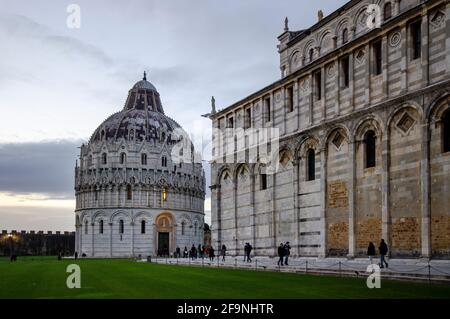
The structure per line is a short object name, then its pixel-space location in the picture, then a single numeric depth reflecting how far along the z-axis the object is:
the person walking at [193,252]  54.96
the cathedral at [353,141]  27.47
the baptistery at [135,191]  98.50
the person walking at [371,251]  29.01
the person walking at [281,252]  33.19
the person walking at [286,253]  33.44
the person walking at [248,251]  39.81
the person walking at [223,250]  43.42
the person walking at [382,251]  27.42
